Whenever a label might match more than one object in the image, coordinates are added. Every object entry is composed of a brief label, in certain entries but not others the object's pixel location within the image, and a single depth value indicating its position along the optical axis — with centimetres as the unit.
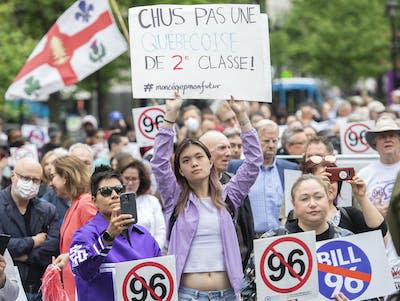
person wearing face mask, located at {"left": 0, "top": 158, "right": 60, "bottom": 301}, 1873
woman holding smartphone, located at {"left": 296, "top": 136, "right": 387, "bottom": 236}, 1650
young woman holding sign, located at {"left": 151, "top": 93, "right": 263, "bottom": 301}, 1520
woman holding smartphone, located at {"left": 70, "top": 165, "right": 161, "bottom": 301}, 1428
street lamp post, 6931
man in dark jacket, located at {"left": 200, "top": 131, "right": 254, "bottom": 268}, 1708
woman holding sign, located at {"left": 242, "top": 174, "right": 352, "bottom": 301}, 1492
